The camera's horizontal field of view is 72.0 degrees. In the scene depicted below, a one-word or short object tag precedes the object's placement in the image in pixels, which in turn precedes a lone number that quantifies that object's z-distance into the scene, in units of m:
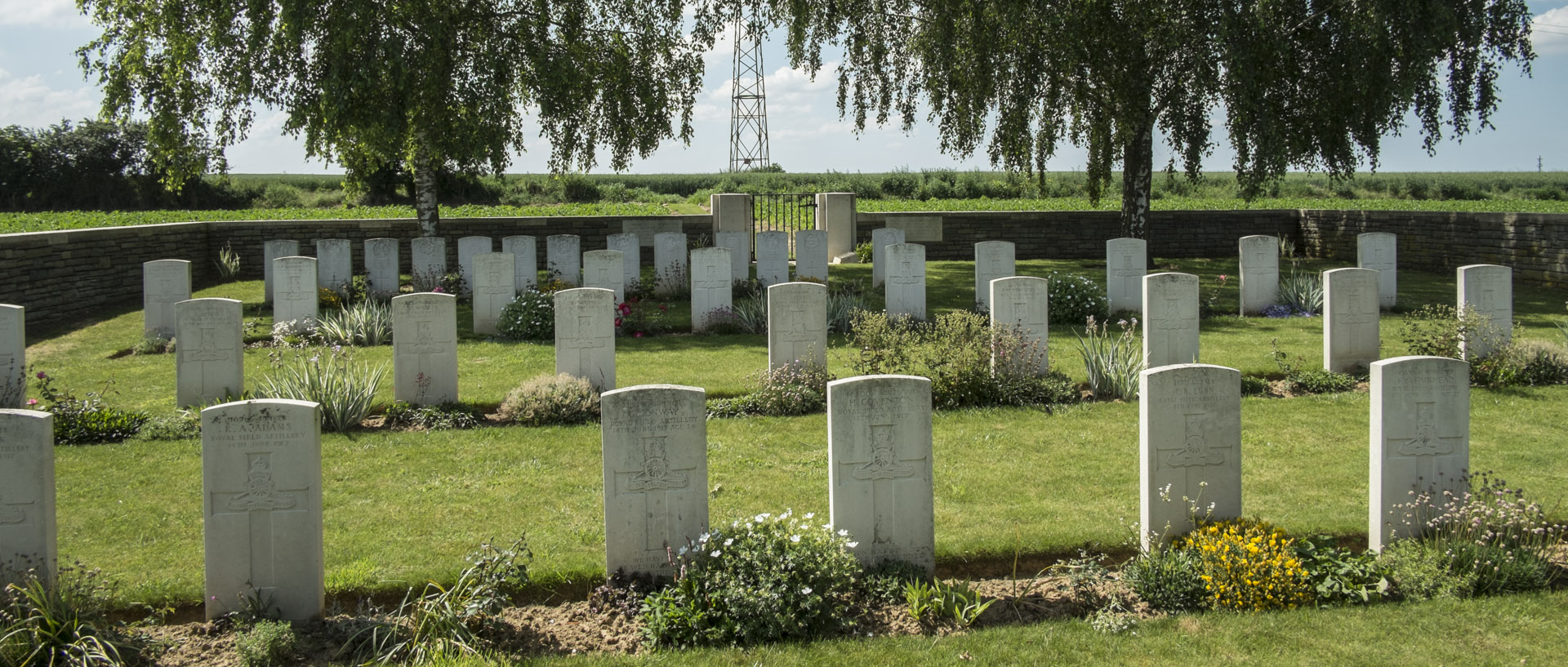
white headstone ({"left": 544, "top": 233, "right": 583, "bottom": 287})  17.28
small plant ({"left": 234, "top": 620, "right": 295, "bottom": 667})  4.82
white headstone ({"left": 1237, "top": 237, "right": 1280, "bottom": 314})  15.42
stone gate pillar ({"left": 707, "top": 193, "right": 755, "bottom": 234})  21.84
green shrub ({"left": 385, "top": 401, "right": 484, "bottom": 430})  9.48
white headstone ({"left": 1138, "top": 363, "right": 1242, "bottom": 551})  5.87
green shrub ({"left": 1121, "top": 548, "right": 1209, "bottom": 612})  5.43
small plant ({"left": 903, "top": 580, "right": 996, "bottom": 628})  5.27
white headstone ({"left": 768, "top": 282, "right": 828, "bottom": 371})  10.46
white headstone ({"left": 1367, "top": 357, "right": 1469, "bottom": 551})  5.87
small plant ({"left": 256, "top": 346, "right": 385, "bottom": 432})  9.26
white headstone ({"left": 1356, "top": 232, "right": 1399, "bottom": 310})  15.39
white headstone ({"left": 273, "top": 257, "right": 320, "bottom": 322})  13.66
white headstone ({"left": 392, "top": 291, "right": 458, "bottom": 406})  9.92
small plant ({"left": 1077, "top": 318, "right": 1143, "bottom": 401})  10.23
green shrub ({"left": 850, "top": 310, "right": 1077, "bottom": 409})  9.86
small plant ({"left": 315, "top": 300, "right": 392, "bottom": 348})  13.59
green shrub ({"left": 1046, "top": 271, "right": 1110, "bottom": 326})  14.87
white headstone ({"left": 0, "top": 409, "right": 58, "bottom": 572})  5.05
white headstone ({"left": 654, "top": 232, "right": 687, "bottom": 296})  17.64
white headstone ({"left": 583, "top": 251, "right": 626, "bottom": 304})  14.72
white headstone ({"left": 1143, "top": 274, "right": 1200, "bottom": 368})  10.64
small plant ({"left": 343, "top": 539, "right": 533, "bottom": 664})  4.92
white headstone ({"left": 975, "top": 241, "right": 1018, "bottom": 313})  14.75
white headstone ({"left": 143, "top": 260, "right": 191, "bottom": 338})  13.27
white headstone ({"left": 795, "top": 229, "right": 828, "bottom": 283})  17.08
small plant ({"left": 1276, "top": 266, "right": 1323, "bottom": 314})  15.27
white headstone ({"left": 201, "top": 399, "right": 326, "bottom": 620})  5.21
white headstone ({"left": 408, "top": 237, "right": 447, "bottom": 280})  17.33
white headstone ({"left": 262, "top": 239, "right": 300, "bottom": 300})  17.08
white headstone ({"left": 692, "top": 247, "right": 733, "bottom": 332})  14.38
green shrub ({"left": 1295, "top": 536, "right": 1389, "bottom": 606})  5.45
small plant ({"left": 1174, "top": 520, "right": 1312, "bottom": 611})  5.38
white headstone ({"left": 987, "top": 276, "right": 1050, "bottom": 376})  10.74
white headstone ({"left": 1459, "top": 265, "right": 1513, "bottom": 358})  11.02
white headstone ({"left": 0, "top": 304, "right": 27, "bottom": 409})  9.55
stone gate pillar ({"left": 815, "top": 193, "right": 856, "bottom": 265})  23.02
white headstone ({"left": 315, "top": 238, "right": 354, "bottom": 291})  17.34
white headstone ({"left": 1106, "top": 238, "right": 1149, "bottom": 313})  15.33
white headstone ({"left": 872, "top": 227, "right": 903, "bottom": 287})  18.03
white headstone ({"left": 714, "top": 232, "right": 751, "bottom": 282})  17.58
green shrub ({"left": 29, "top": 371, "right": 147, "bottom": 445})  8.98
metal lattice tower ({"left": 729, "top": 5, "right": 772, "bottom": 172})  41.84
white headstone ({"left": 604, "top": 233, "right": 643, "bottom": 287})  17.28
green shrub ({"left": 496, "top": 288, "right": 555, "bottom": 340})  13.88
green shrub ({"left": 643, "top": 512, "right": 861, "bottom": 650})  5.09
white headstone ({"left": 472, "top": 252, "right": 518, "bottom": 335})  14.42
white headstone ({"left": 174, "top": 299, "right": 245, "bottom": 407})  10.00
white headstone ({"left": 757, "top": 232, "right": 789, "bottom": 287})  16.75
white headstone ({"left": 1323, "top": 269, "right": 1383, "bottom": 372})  10.88
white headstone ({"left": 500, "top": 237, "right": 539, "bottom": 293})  16.94
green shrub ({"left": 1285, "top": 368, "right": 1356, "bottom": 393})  10.50
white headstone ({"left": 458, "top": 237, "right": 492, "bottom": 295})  17.27
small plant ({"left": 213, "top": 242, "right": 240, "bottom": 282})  20.67
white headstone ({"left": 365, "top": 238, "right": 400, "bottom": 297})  17.28
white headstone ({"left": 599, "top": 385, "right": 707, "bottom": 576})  5.56
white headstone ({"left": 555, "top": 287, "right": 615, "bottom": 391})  10.16
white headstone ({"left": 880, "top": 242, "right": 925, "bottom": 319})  14.52
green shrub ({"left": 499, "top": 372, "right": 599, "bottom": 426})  9.52
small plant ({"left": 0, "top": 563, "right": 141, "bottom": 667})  4.71
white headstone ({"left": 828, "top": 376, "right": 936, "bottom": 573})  5.66
